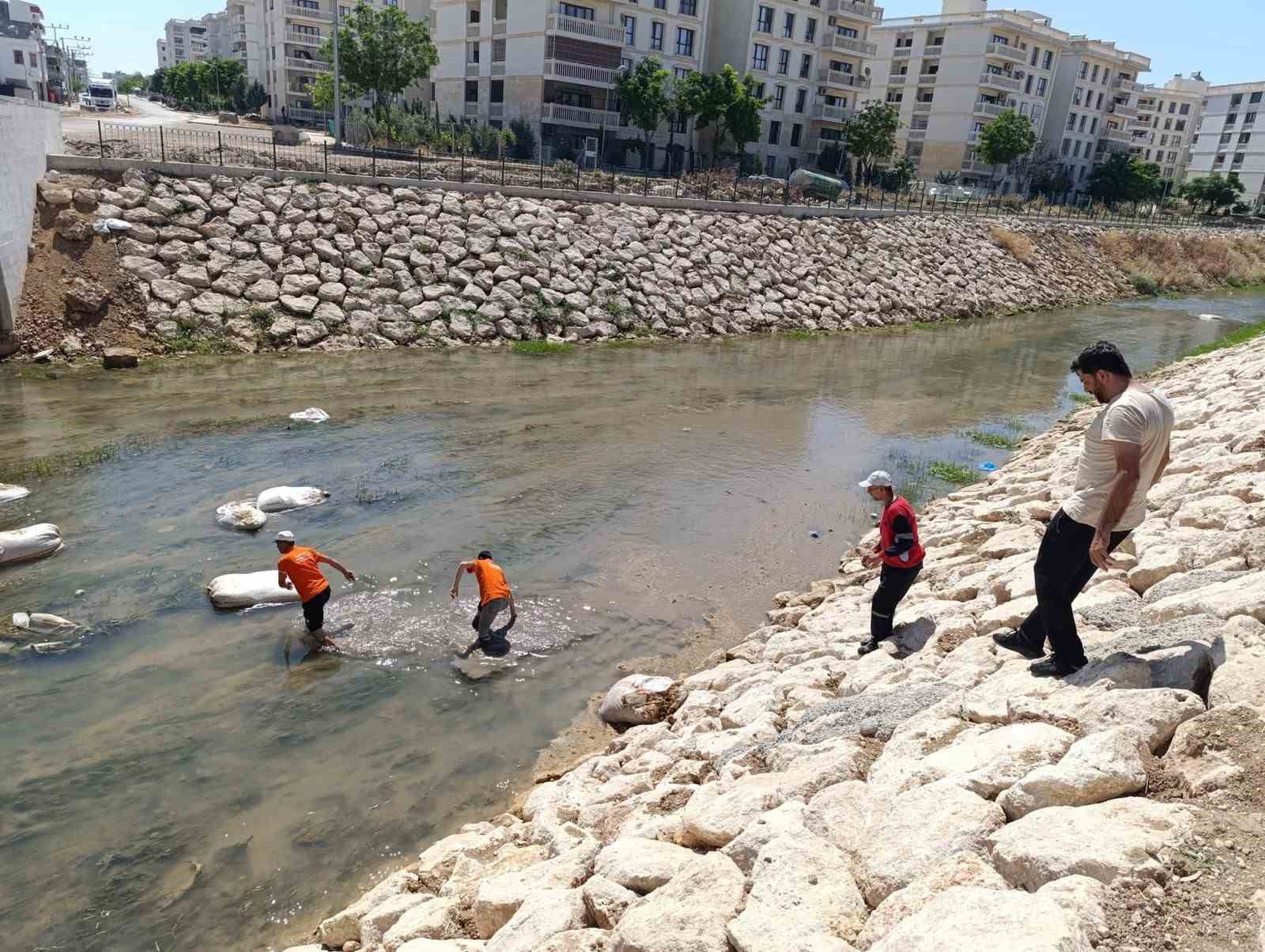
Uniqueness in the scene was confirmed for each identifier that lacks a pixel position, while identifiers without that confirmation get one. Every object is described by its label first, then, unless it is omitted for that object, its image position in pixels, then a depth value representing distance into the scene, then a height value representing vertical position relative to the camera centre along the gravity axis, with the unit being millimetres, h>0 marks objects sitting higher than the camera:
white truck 56906 +2435
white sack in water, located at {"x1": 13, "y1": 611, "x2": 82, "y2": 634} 8242 -4524
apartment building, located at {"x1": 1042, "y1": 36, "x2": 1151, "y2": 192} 72062 +10383
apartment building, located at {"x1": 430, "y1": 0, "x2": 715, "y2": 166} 43375 +6122
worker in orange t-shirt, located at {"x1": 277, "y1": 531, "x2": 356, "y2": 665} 8391 -3980
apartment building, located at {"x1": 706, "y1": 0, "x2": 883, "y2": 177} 50812 +8176
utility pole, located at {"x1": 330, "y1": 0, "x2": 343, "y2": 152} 37344 +1658
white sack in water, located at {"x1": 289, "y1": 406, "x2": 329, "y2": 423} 14977 -4352
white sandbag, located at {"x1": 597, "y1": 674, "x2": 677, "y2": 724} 7477 -4290
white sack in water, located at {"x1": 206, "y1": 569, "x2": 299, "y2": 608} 8953 -4420
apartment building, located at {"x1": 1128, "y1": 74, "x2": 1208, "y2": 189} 101875 +13187
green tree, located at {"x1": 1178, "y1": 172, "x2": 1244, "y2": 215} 72250 +4063
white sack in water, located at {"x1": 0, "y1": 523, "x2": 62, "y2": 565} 9492 -4437
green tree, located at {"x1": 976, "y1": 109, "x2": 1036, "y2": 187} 57500 +5328
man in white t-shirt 4477 -1312
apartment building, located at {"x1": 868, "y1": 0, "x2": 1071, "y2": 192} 63553 +10404
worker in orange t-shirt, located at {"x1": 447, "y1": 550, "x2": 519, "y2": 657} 8484 -4047
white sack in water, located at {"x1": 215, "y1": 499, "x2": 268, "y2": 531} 10742 -4422
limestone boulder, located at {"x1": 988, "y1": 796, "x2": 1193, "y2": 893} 3205 -2257
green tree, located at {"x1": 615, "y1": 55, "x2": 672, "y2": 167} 42969 +4465
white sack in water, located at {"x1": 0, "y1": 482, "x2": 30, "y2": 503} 11094 -4537
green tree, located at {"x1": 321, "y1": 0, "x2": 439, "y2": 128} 40844 +5071
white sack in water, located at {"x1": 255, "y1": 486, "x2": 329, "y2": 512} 11383 -4412
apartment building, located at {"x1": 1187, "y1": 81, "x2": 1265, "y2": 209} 87500 +10569
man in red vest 6895 -2584
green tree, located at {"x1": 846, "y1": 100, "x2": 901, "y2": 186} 50938 +4363
